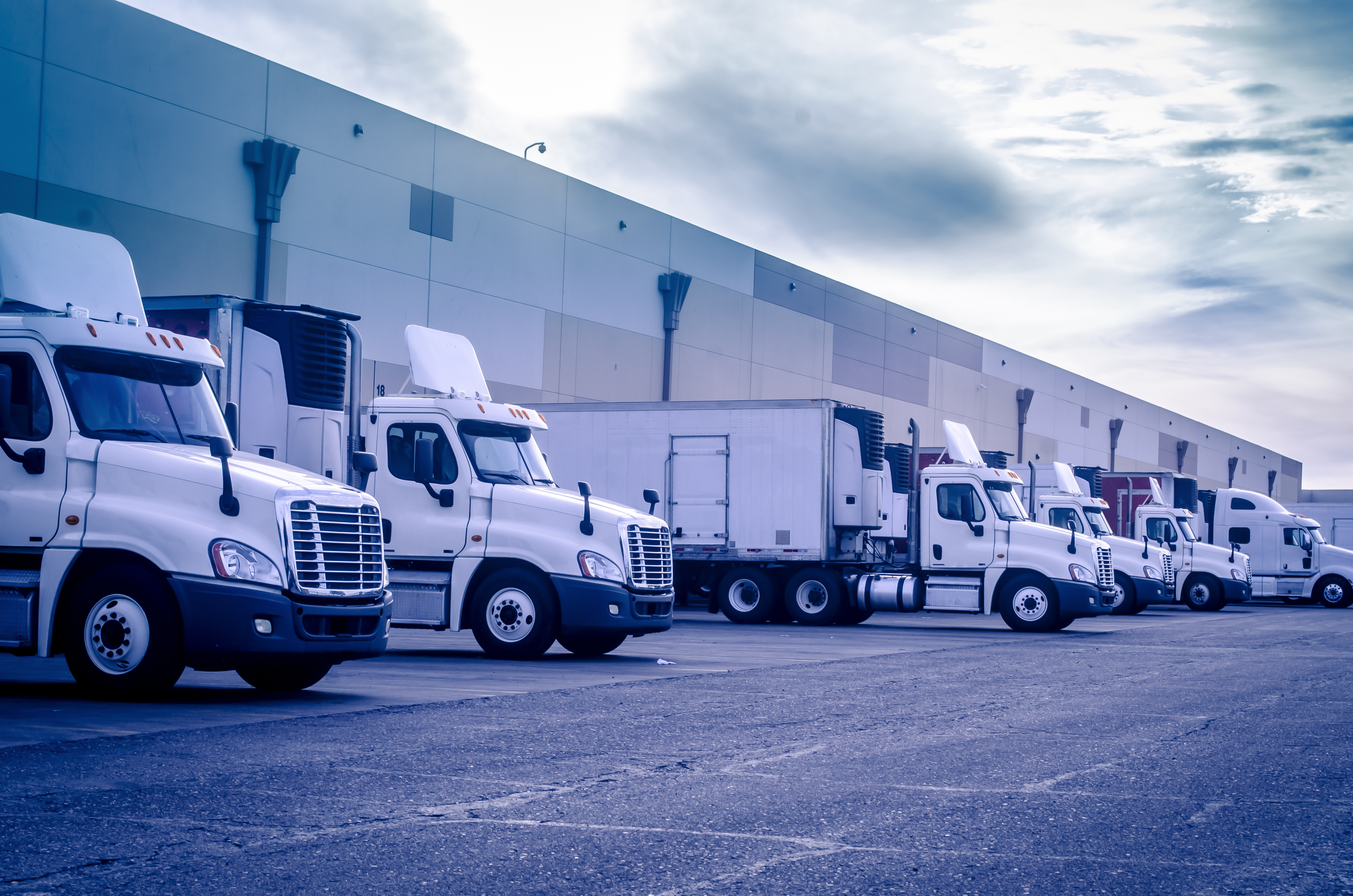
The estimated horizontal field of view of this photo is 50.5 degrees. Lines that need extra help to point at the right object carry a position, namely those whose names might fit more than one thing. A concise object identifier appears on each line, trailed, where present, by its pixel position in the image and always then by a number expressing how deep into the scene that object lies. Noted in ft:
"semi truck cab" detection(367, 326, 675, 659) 50.67
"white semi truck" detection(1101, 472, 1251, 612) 119.03
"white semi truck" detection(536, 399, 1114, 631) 81.51
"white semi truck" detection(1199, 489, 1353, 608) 130.82
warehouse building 80.07
